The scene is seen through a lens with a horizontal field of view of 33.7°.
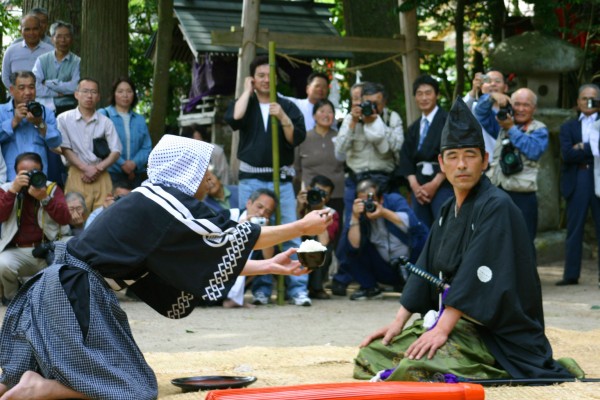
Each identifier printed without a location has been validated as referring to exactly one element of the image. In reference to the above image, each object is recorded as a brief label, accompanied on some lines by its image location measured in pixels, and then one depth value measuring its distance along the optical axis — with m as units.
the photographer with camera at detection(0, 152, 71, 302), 7.32
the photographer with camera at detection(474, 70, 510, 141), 7.63
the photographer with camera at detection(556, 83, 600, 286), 8.39
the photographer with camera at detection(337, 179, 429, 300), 7.80
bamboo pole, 7.71
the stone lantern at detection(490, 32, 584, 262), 9.35
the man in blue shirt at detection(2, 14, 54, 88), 8.81
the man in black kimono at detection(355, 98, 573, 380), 4.24
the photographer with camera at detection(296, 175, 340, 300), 7.82
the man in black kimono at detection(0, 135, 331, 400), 3.88
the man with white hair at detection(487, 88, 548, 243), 7.75
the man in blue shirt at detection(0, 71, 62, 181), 7.59
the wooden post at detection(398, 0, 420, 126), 8.99
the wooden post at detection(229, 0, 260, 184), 8.55
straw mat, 4.05
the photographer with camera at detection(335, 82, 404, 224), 7.99
